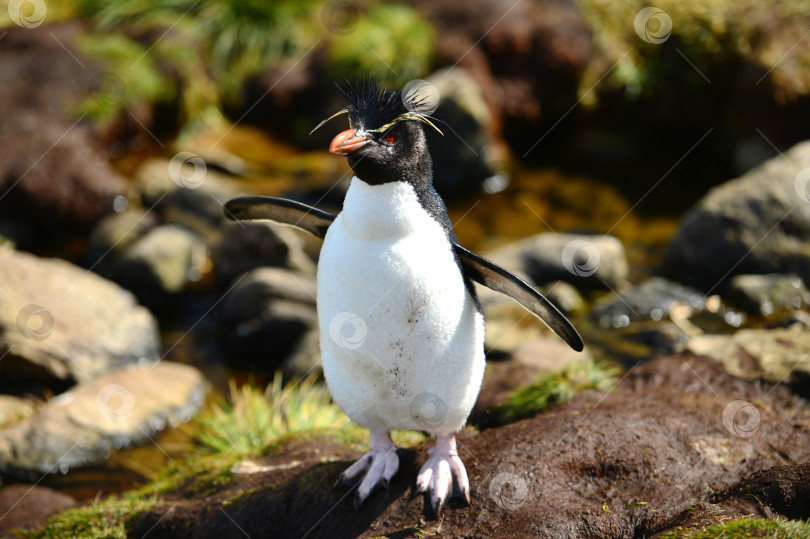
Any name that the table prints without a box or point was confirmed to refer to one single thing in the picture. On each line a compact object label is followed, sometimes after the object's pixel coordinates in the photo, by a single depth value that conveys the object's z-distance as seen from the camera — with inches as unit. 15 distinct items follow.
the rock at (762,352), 199.5
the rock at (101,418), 240.5
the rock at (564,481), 136.1
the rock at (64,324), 267.3
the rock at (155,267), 344.2
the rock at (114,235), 360.5
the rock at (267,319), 303.6
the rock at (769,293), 300.5
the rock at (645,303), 315.3
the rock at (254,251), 341.4
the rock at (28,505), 205.6
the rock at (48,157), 381.1
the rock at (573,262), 339.6
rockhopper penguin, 130.6
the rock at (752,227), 310.3
